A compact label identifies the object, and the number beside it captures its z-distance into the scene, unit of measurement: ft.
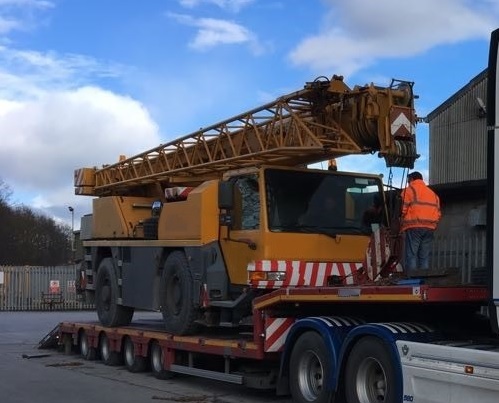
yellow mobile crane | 31.76
